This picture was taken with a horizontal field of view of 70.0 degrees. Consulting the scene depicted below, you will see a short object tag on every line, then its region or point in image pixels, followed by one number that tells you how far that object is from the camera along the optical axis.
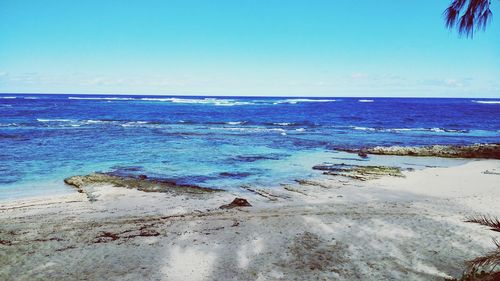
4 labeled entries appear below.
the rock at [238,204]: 11.24
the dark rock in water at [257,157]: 21.45
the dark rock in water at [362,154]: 22.36
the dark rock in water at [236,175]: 16.89
